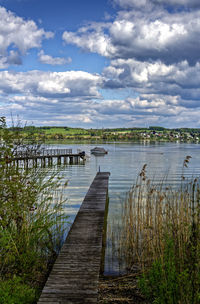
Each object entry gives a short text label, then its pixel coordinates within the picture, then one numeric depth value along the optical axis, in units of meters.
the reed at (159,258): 4.45
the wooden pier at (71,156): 56.10
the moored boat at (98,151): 100.56
